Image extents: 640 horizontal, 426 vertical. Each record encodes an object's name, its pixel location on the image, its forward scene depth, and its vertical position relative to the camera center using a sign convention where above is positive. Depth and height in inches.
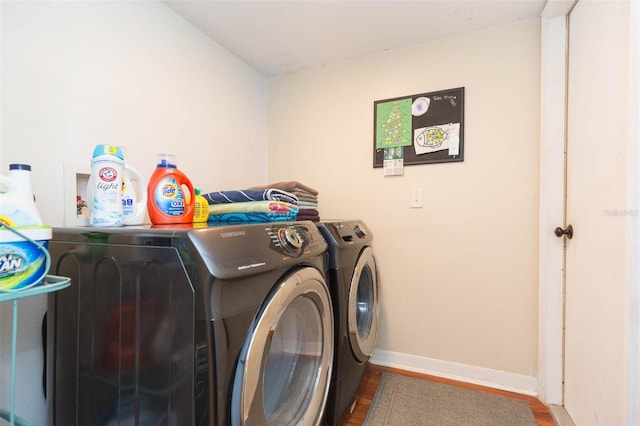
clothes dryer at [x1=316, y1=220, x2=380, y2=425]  46.5 -16.8
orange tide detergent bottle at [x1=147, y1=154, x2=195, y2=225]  40.6 +1.8
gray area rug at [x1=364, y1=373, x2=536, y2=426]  55.3 -39.2
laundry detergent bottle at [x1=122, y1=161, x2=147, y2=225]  41.1 +1.2
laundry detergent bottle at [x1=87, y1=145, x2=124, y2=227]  36.8 +2.7
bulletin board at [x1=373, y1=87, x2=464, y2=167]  68.9 +20.4
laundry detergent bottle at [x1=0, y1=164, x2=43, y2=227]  26.2 +0.9
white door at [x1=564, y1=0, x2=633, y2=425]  38.7 -0.1
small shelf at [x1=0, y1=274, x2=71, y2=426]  22.4 -6.5
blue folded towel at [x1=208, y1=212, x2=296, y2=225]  48.2 -1.3
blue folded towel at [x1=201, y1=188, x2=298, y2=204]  51.9 +2.6
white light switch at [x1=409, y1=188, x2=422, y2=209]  72.6 +2.9
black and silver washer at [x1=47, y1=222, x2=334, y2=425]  25.5 -10.9
